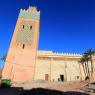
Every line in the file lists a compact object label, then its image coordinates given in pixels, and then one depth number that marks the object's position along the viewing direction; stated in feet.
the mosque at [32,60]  49.08
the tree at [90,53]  55.47
